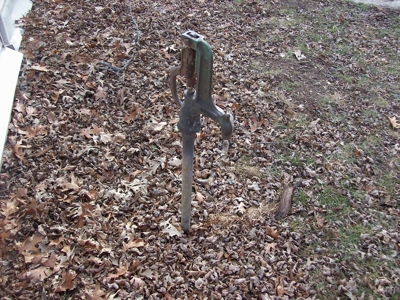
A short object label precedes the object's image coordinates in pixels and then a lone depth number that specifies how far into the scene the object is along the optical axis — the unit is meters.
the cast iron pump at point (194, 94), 2.04
